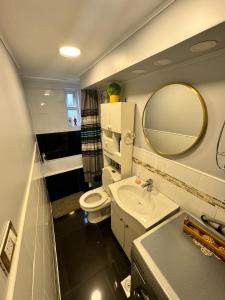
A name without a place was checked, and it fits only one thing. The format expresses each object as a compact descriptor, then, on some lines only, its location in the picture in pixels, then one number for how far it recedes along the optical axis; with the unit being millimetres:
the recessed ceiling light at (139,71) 1234
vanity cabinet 1272
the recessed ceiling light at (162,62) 992
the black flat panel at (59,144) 2607
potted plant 1630
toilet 1858
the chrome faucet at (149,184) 1432
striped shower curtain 2254
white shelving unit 1554
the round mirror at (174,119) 1005
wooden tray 820
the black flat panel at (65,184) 2579
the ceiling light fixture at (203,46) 752
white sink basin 1124
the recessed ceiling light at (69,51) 1292
